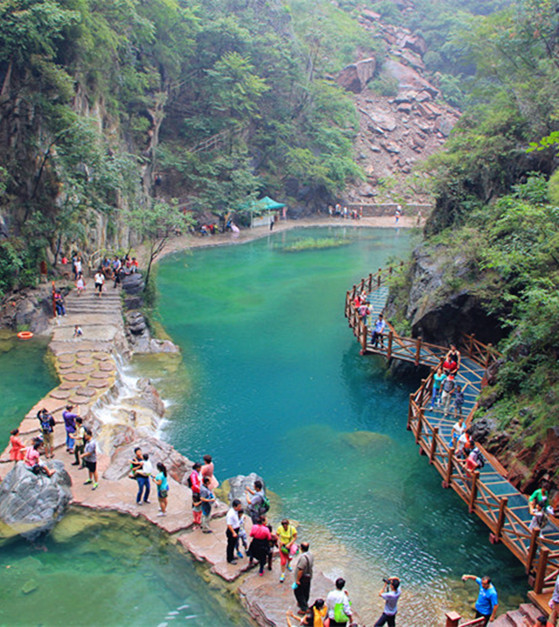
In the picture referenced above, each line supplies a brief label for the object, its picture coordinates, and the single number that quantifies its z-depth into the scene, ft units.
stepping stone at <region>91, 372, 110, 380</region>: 65.86
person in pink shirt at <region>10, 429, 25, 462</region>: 45.62
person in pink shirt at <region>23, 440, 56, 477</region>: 42.04
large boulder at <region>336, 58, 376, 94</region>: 259.39
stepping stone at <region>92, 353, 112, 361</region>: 70.85
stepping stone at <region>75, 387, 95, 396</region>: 61.15
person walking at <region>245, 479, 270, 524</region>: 36.76
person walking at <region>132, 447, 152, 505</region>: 41.93
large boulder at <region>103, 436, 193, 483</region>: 48.16
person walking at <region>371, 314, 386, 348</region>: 74.24
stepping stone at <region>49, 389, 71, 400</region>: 59.72
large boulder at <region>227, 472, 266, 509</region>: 50.08
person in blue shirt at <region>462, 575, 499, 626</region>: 32.47
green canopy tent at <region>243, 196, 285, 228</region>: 174.91
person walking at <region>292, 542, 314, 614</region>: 31.68
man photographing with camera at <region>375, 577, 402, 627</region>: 32.01
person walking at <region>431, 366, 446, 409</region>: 60.13
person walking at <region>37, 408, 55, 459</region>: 47.55
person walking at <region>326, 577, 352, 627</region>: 29.84
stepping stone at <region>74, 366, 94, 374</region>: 66.95
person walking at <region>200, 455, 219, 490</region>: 40.34
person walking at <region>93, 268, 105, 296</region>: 88.28
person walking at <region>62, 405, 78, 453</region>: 48.67
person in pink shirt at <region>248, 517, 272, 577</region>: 35.35
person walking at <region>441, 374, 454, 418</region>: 57.57
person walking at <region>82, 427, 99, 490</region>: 44.01
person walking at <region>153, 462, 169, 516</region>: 40.97
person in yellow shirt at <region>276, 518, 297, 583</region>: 35.37
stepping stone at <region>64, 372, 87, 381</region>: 64.59
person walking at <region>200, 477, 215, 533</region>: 40.47
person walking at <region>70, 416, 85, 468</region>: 47.26
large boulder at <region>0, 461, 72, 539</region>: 40.52
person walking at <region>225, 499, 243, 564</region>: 35.78
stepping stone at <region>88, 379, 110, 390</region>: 63.31
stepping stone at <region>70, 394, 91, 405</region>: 58.81
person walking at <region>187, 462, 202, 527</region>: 40.50
